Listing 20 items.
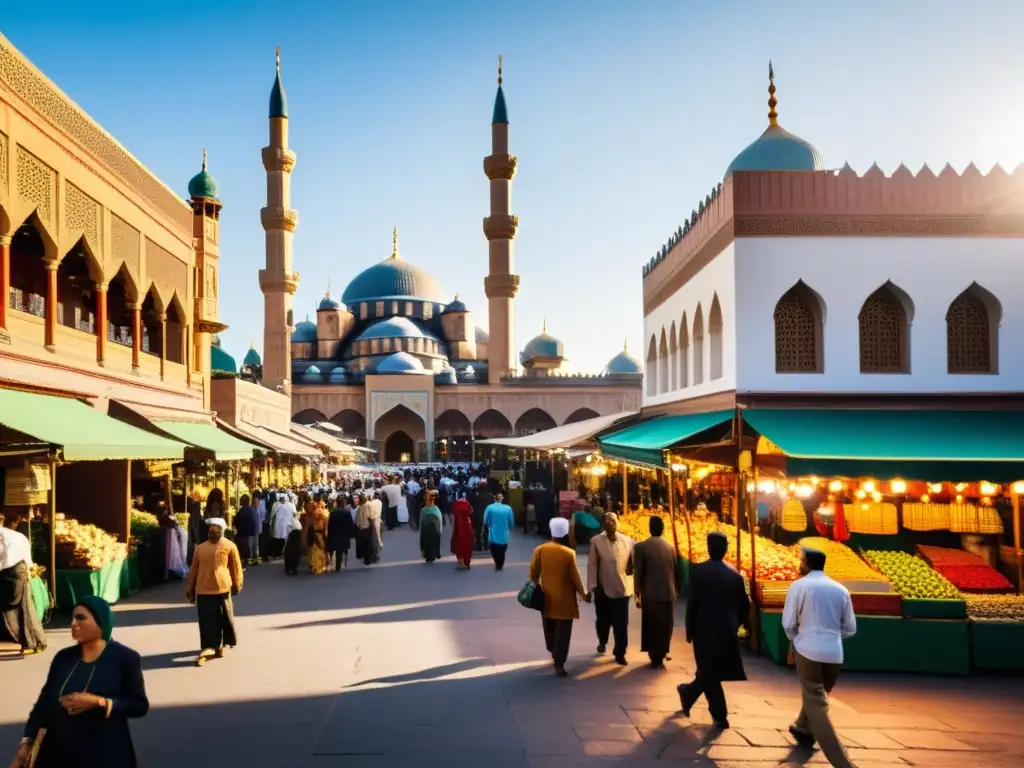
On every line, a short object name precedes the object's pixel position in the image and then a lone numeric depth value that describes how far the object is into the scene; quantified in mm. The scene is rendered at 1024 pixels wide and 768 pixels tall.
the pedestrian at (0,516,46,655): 6859
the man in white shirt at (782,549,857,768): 4590
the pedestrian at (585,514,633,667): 6770
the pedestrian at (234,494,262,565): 12336
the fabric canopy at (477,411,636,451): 15266
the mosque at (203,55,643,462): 38312
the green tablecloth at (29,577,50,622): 7915
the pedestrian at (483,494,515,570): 11695
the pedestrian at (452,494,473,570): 11867
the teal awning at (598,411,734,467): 8688
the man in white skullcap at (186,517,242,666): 6711
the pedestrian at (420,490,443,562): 12727
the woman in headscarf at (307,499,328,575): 11664
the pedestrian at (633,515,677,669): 6621
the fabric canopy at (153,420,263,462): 11836
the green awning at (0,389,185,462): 7832
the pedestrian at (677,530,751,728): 5180
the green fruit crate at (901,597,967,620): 6703
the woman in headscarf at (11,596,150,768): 2912
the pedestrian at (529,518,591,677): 6293
